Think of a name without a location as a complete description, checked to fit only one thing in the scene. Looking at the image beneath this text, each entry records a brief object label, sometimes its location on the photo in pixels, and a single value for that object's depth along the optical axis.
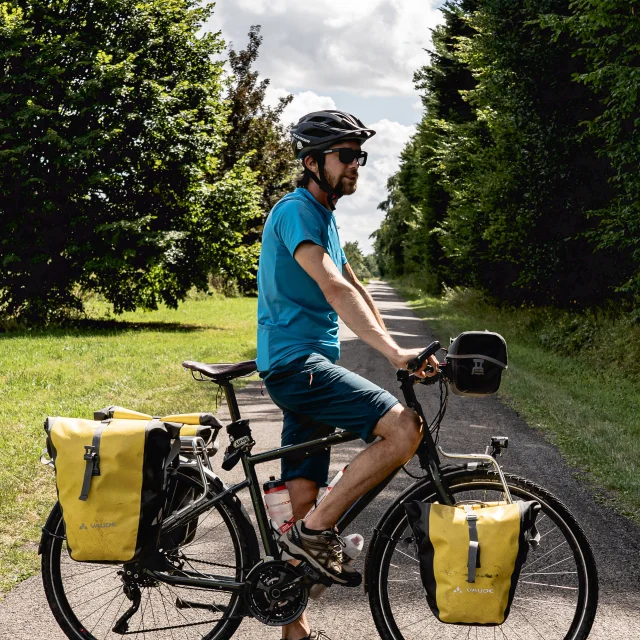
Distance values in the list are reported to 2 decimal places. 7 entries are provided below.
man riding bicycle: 3.02
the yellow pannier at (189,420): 3.34
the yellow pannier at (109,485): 3.07
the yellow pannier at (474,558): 2.94
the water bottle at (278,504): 3.33
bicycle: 3.13
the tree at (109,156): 19.77
